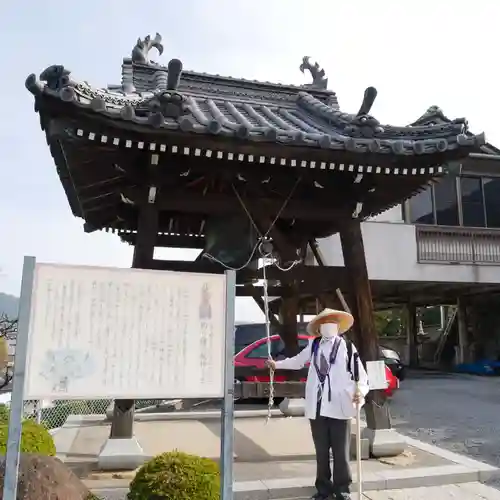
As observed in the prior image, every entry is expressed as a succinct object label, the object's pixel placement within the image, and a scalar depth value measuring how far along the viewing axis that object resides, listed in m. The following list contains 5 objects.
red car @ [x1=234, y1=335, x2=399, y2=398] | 11.64
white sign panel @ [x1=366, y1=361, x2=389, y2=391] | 4.62
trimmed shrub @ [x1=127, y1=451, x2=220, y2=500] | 3.38
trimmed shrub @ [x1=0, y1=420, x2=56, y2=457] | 4.30
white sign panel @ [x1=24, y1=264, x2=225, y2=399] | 3.06
